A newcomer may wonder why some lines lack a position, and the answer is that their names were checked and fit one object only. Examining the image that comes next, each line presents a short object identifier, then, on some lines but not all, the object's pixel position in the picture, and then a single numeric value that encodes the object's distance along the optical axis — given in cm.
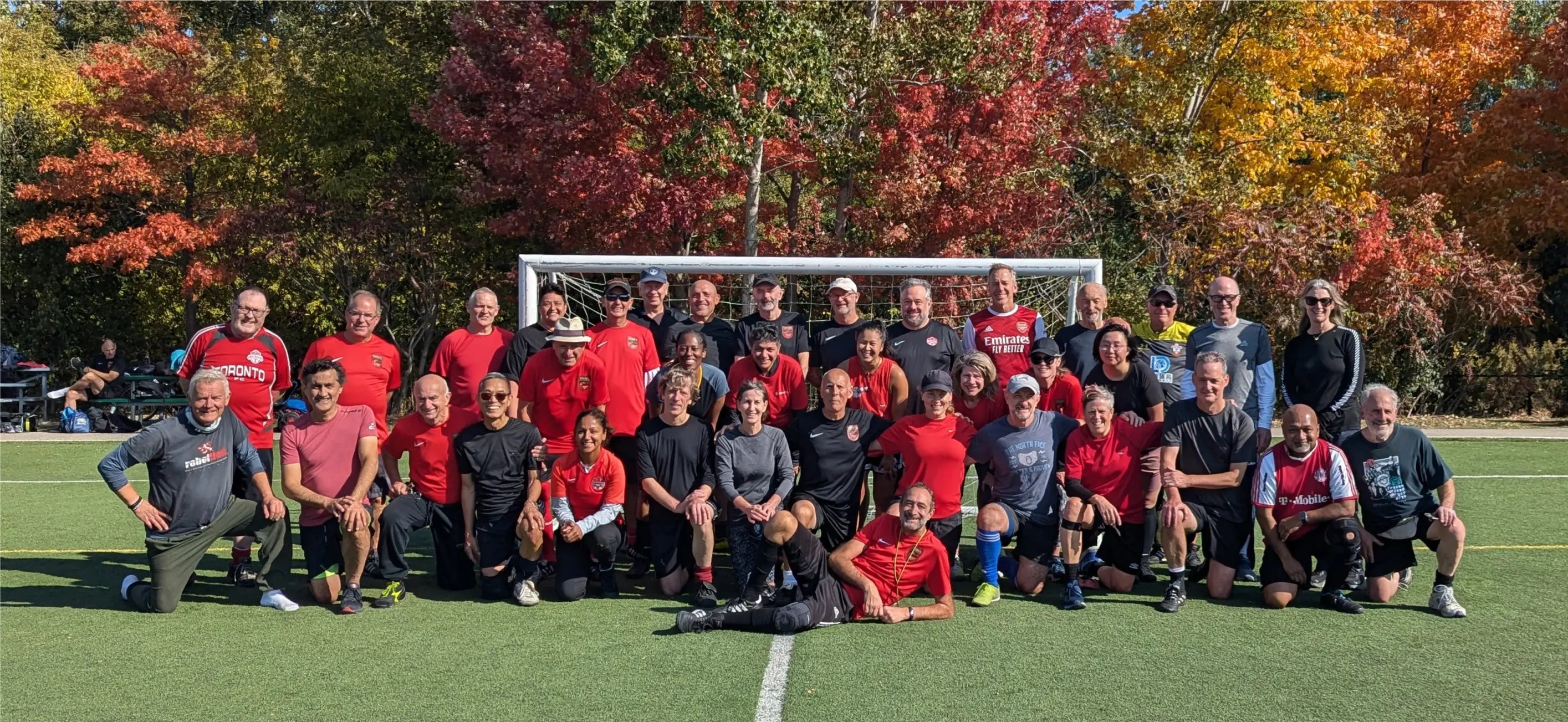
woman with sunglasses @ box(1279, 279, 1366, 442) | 707
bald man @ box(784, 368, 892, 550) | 653
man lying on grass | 577
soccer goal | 935
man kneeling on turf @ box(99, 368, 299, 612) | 612
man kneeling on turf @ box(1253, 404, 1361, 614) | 611
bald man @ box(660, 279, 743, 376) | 766
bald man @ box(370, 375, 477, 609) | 654
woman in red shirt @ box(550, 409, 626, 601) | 641
